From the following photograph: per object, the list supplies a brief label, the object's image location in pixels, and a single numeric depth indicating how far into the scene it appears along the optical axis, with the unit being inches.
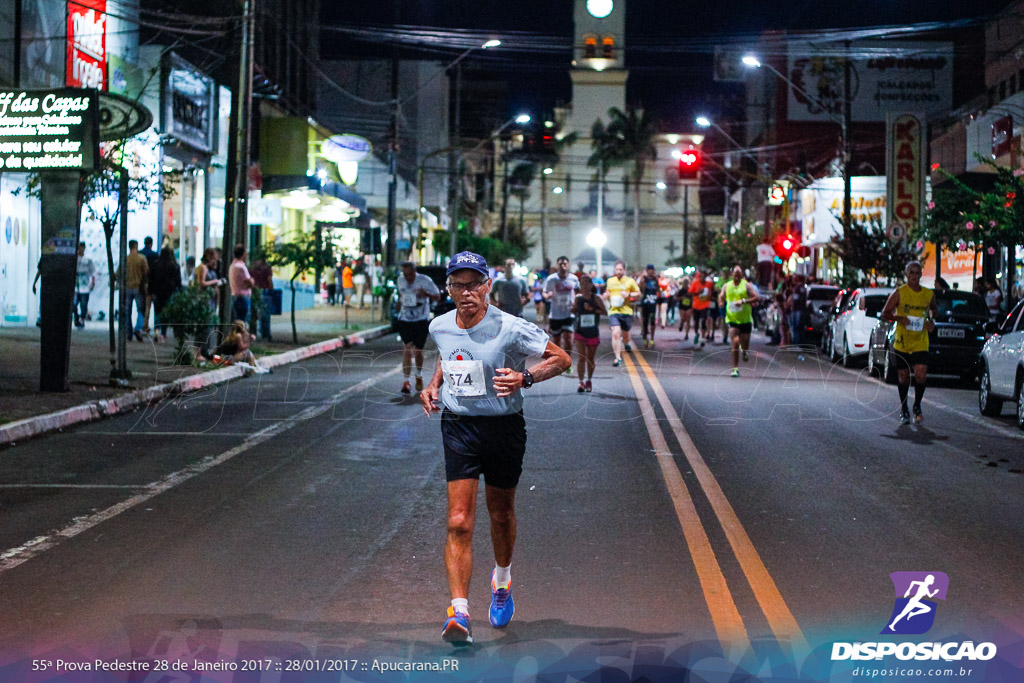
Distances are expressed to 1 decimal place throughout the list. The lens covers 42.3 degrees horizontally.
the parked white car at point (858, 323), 992.2
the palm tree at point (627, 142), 4256.9
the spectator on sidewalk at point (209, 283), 830.5
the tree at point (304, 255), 1130.7
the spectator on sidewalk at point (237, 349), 839.7
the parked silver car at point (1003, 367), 597.6
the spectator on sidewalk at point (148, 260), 1015.0
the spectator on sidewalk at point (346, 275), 1817.8
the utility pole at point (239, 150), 895.1
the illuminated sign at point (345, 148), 1729.8
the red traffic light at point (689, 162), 1400.1
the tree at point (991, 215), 866.8
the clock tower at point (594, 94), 4817.9
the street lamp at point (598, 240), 4746.6
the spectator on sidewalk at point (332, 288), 2097.7
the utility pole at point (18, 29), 903.7
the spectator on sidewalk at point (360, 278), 1739.7
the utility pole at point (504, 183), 3506.4
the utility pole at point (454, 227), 2261.1
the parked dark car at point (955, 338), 821.2
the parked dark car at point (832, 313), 1103.6
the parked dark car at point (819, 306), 1247.5
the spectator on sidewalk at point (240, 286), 910.4
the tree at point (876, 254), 1476.4
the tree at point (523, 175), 4365.4
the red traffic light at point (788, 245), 1877.5
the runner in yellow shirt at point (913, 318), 574.2
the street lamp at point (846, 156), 1480.1
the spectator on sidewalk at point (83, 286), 1044.5
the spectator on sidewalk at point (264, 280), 1079.5
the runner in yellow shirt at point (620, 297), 864.9
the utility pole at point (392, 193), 1700.3
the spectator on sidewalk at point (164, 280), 1010.7
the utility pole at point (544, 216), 4753.9
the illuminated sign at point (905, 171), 1640.0
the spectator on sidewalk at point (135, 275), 962.1
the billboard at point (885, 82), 2586.1
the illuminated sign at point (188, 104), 1179.9
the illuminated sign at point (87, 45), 984.9
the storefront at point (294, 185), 1576.0
